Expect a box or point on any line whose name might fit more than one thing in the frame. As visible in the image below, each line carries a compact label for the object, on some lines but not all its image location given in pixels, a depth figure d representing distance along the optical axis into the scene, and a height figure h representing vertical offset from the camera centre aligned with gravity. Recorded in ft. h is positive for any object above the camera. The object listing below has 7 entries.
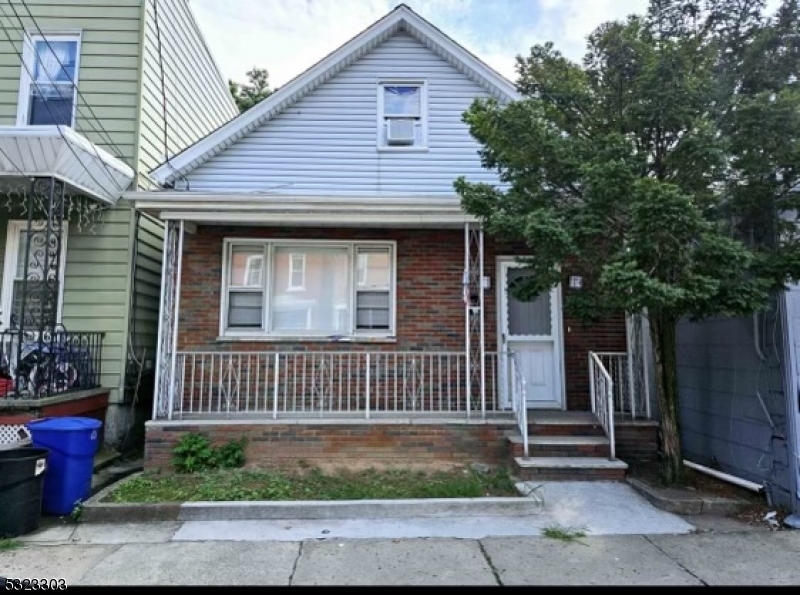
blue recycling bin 17.47 -3.71
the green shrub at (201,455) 21.11 -4.23
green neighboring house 24.64 +7.10
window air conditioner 29.94 +12.02
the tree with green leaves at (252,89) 76.18 +38.96
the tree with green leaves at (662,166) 15.99 +5.94
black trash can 15.53 -4.26
